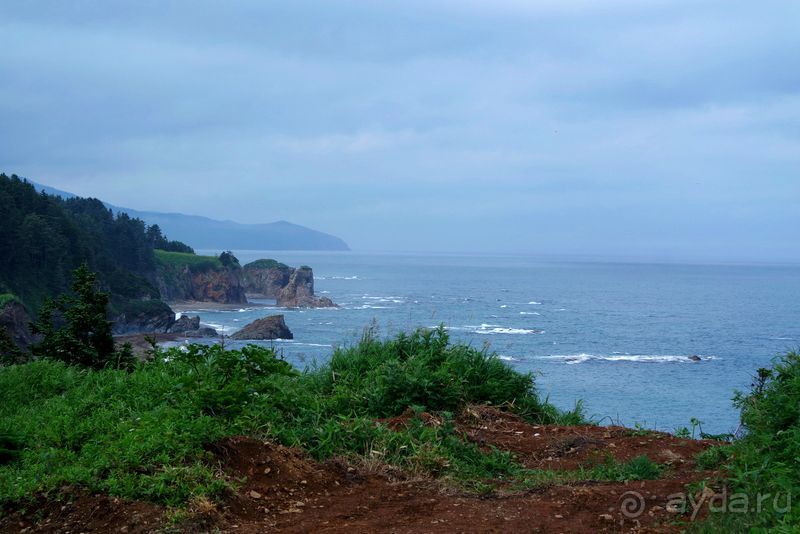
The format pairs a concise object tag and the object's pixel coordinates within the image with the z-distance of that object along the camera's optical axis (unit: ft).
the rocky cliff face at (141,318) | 235.20
